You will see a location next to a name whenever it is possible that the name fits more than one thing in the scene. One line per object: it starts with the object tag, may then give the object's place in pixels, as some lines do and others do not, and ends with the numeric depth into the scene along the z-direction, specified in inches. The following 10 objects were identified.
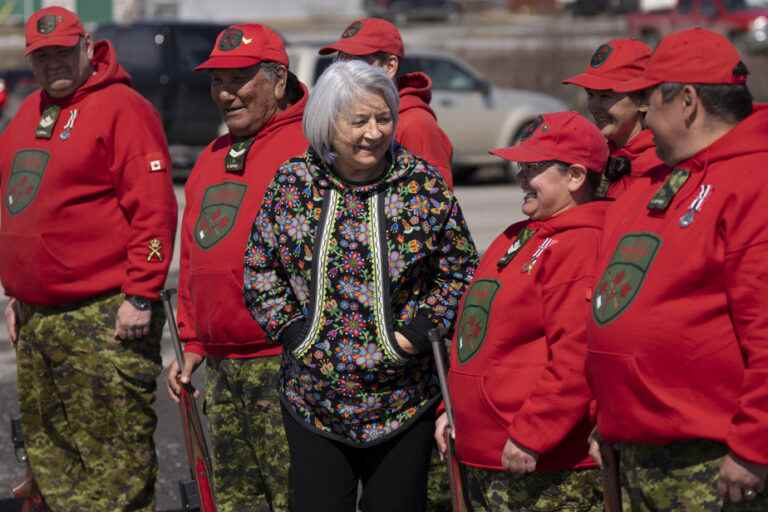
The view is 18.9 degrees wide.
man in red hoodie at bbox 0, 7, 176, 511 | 333.5
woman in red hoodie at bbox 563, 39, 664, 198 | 265.6
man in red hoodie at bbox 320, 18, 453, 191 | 314.3
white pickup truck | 1114.8
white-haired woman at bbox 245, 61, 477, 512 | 260.8
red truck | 1879.1
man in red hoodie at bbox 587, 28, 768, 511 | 205.6
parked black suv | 1077.2
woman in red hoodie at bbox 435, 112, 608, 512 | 240.6
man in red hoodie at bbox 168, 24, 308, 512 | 298.7
